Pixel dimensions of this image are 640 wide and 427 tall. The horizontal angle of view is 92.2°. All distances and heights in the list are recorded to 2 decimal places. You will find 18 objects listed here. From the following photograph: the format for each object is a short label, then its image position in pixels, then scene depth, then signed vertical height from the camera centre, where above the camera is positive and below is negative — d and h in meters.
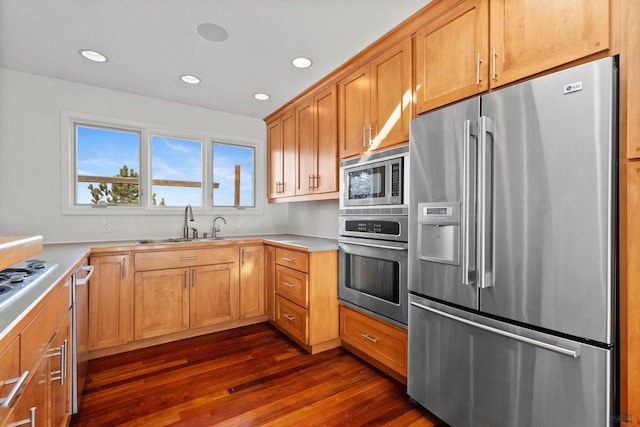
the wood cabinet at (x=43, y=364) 0.81 -0.50
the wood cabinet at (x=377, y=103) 2.04 +0.81
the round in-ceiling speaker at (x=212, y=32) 2.04 +1.23
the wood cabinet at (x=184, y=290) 2.73 -0.73
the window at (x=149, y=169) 3.02 +0.48
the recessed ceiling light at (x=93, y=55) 2.35 +1.23
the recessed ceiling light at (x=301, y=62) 2.47 +1.24
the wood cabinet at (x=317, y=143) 2.73 +0.67
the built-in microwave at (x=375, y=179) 2.03 +0.25
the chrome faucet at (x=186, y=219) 3.39 -0.07
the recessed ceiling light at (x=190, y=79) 2.77 +1.23
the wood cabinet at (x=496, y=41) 1.23 +0.81
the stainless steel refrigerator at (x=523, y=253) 1.12 -0.17
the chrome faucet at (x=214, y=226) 3.60 -0.15
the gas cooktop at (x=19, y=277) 0.98 -0.25
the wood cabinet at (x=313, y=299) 2.56 -0.74
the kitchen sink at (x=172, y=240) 3.10 -0.28
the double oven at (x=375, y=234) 2.02 -0.15
